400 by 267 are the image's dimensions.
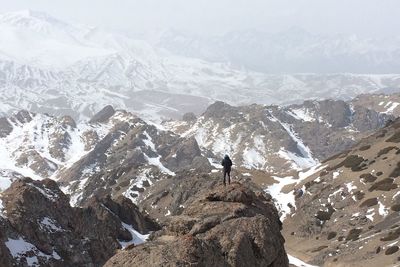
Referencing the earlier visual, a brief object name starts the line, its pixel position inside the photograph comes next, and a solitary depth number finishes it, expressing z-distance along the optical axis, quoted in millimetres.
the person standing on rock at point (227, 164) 44406
